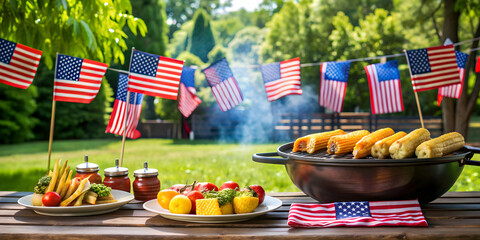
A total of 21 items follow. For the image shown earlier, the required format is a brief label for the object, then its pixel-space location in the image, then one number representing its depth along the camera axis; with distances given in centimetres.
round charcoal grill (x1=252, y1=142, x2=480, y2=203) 216
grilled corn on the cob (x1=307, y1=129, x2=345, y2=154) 249
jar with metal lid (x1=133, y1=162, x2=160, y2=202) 268
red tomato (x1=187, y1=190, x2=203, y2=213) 223
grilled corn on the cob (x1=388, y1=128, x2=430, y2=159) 221
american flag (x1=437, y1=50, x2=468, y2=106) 604
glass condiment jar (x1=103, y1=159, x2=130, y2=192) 271
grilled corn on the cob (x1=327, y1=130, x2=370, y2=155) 237
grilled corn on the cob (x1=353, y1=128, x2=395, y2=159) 227
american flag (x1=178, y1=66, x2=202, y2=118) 472
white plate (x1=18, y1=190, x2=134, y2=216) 228
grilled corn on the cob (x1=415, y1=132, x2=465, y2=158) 221
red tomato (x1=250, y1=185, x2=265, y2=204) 234
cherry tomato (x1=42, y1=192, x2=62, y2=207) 230
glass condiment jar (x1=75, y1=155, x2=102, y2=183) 265
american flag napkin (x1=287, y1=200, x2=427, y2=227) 206
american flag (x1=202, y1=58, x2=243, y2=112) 499
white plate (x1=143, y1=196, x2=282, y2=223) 211
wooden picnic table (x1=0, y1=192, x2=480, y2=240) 192
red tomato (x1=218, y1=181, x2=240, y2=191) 238
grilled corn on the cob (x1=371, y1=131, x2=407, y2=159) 224
